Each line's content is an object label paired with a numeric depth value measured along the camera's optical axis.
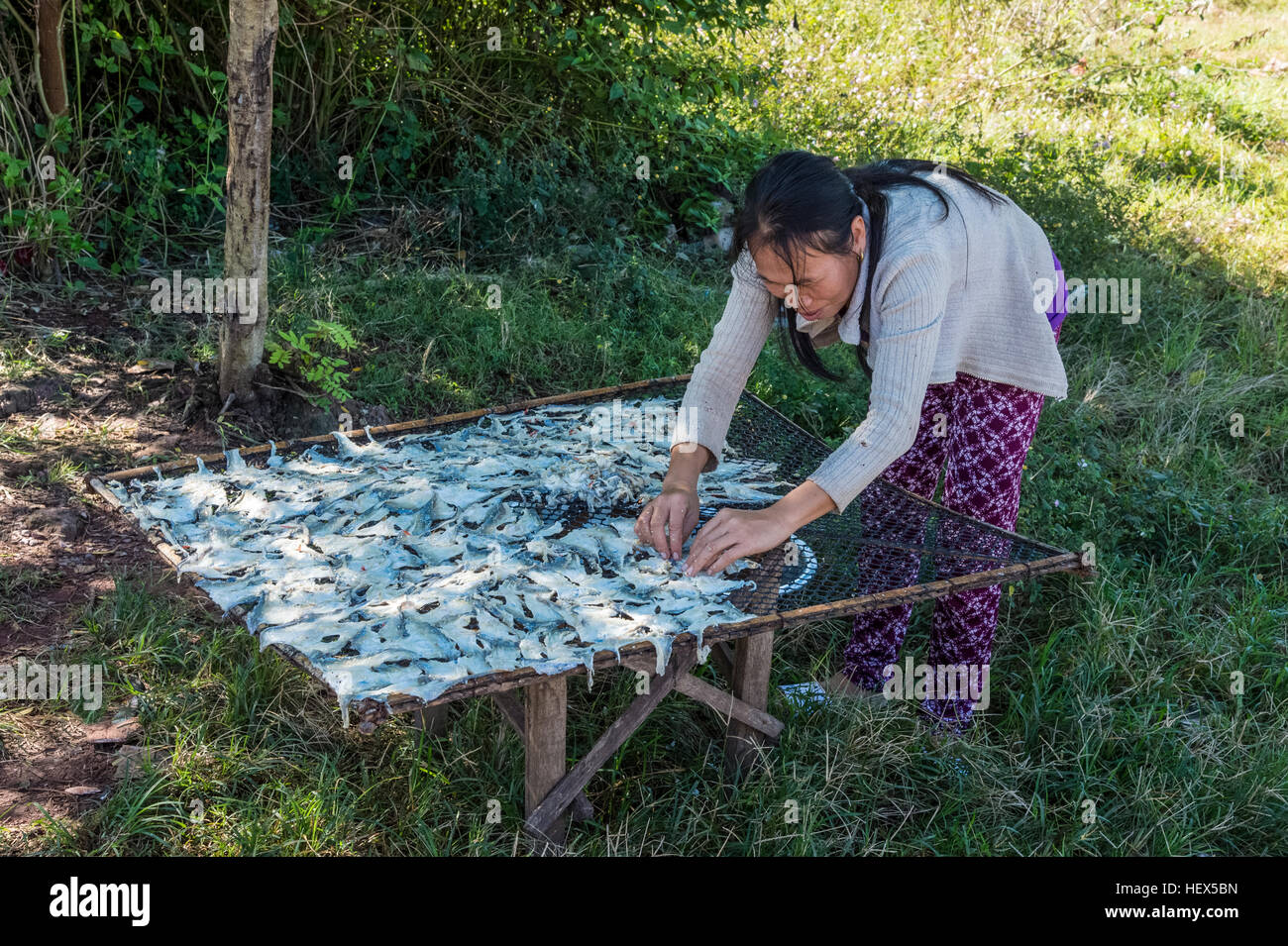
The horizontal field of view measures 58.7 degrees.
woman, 2.28
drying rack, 2.26
